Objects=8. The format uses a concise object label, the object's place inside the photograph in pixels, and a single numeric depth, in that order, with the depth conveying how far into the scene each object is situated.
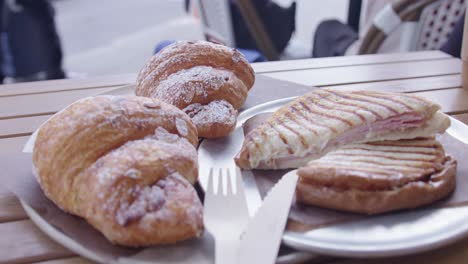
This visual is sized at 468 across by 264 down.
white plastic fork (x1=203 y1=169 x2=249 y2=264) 0.43
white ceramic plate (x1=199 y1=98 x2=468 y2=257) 0.44
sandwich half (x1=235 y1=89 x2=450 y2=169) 0.53
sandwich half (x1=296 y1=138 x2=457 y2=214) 0.46
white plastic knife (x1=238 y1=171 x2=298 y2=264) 0.43
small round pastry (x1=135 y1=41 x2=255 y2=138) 0.59
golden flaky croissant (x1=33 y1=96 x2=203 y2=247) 0.44
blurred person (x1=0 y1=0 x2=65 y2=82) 1.40
